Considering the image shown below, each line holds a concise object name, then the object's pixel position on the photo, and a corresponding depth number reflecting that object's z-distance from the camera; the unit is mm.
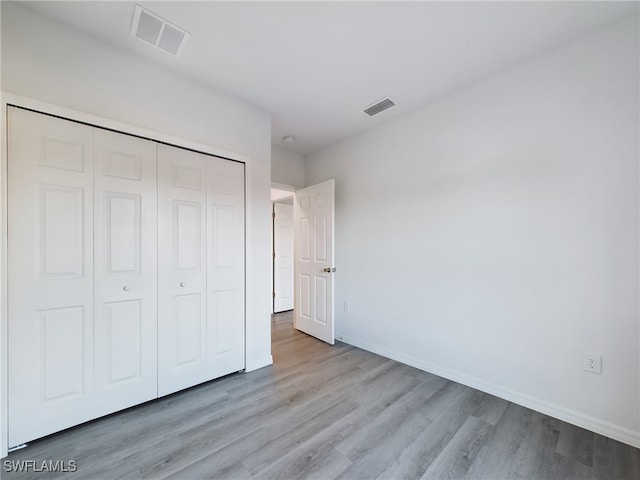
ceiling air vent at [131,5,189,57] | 1663
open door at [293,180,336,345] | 3336
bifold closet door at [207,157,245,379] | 2361
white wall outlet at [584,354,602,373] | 1748
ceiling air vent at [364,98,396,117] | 2618
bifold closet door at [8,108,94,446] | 1545
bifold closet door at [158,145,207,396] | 2096
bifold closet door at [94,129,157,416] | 1821
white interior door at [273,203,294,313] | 5066
